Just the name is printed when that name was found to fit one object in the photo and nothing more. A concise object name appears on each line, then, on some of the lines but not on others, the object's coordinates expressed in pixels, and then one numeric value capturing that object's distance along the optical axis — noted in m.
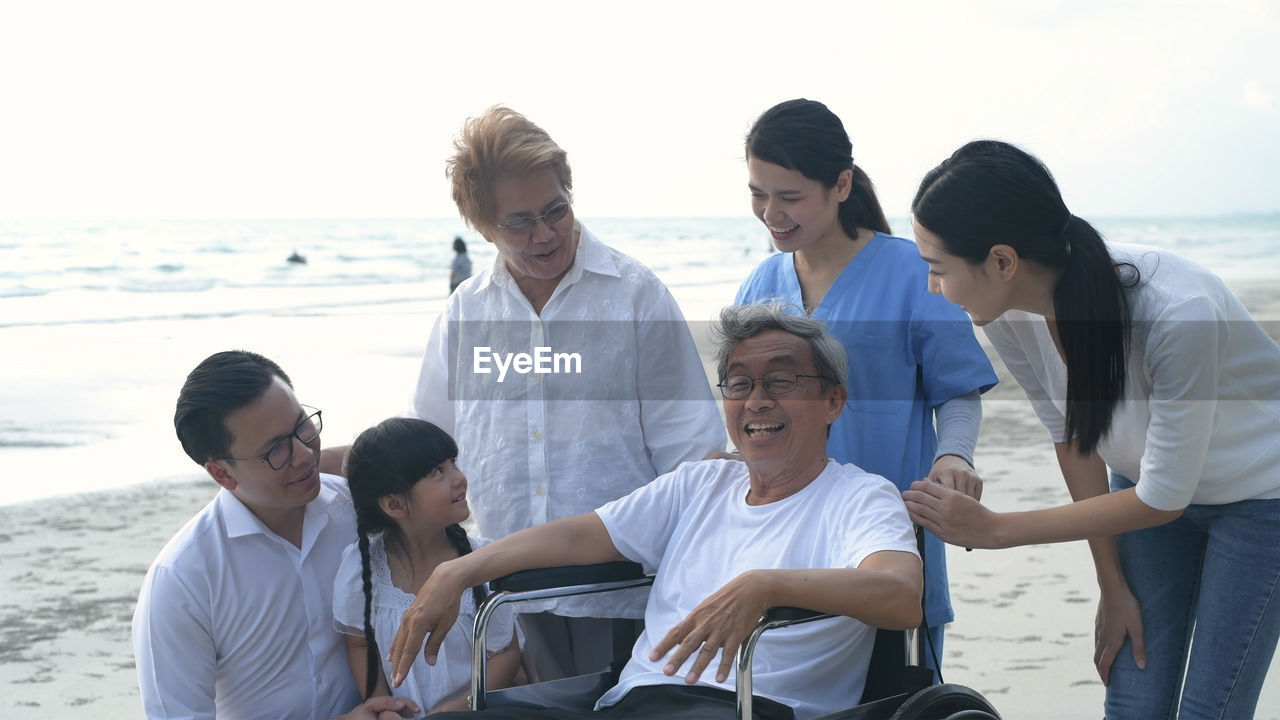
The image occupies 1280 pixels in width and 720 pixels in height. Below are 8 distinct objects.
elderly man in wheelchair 1.86
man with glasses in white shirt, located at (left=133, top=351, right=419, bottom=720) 2.06
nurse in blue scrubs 2.24
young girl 2.23
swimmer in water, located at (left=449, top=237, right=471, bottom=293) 12.76
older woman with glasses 2.42
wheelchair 1.84
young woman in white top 1.83
